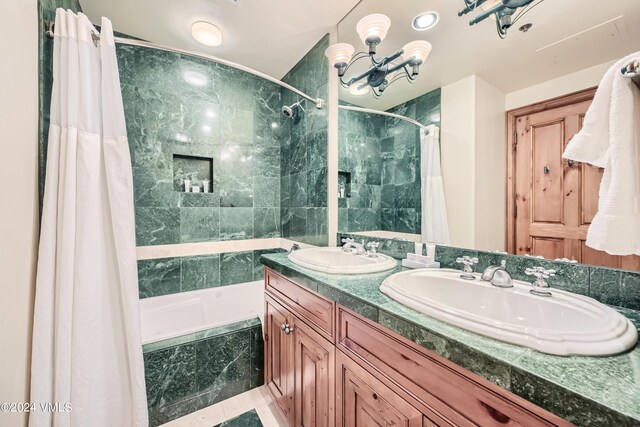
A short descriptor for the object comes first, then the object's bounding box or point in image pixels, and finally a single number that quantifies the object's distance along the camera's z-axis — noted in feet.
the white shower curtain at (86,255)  2.93
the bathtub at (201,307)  6.20
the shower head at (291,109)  7.11
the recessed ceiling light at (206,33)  5.68
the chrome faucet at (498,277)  2.76
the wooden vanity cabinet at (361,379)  1.74
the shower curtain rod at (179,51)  3.37
